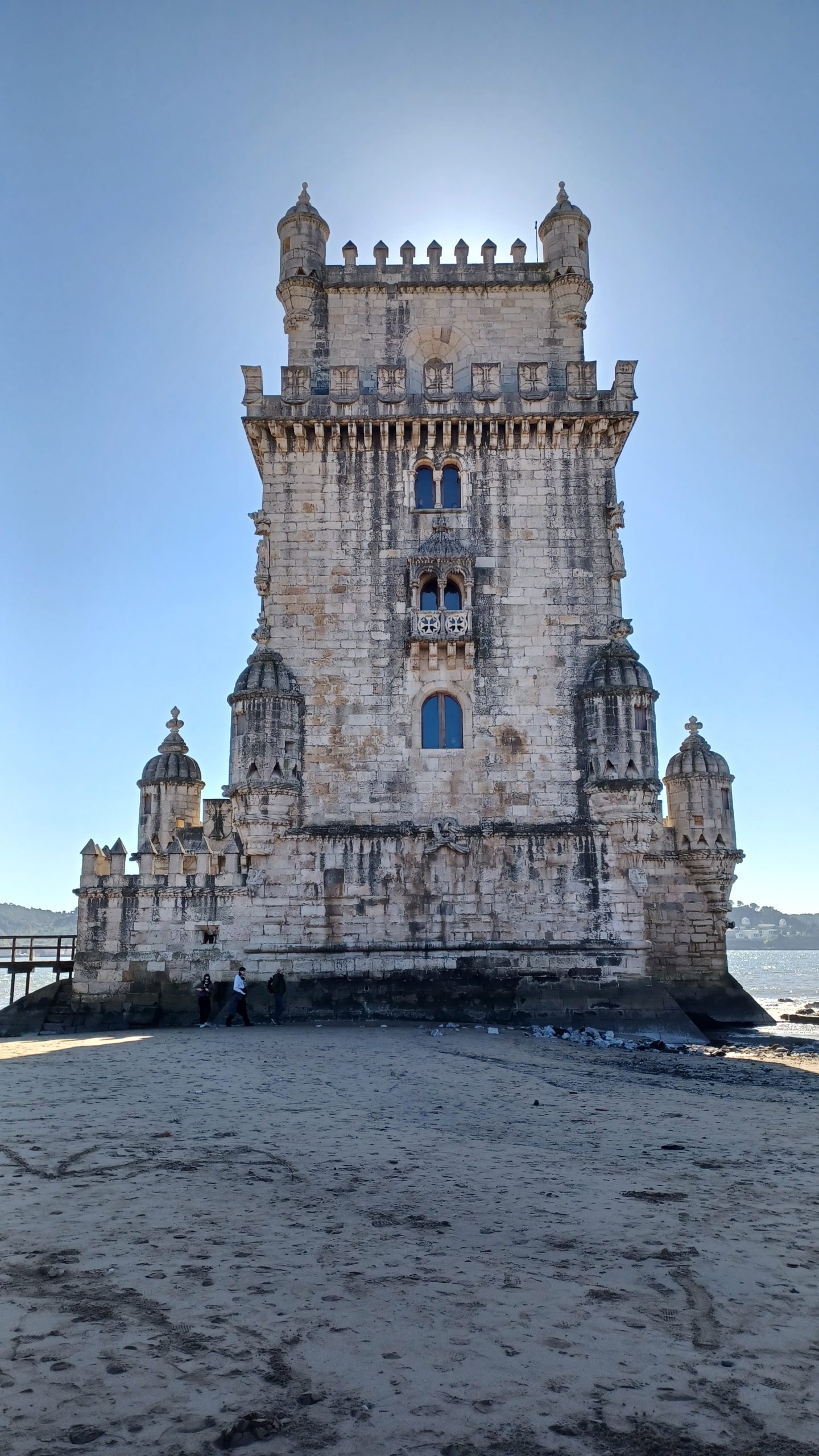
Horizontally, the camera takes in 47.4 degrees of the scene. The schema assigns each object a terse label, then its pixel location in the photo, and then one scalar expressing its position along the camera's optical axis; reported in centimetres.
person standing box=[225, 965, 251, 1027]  2100
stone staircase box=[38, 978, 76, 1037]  2219
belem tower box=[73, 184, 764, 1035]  2216
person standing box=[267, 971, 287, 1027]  2128
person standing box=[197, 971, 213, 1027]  2139
